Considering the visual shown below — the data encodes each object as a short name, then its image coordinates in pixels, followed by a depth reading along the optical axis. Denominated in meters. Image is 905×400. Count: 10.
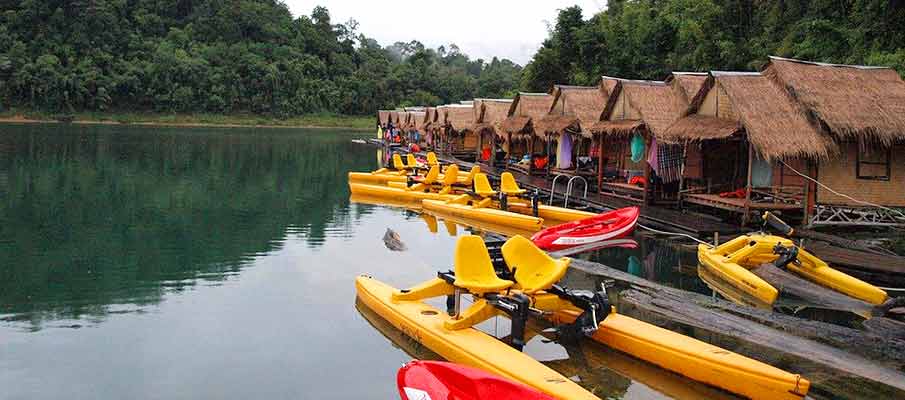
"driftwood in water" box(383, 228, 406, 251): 15.27
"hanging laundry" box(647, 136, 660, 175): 18.53
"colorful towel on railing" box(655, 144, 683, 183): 18.50
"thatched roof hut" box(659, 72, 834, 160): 14.31
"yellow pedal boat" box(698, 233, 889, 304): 10.59
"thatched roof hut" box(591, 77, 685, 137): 18.92
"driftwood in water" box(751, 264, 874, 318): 10.15
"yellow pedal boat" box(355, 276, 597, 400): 6.68
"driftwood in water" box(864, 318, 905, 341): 8.36
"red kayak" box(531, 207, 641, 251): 14.08
